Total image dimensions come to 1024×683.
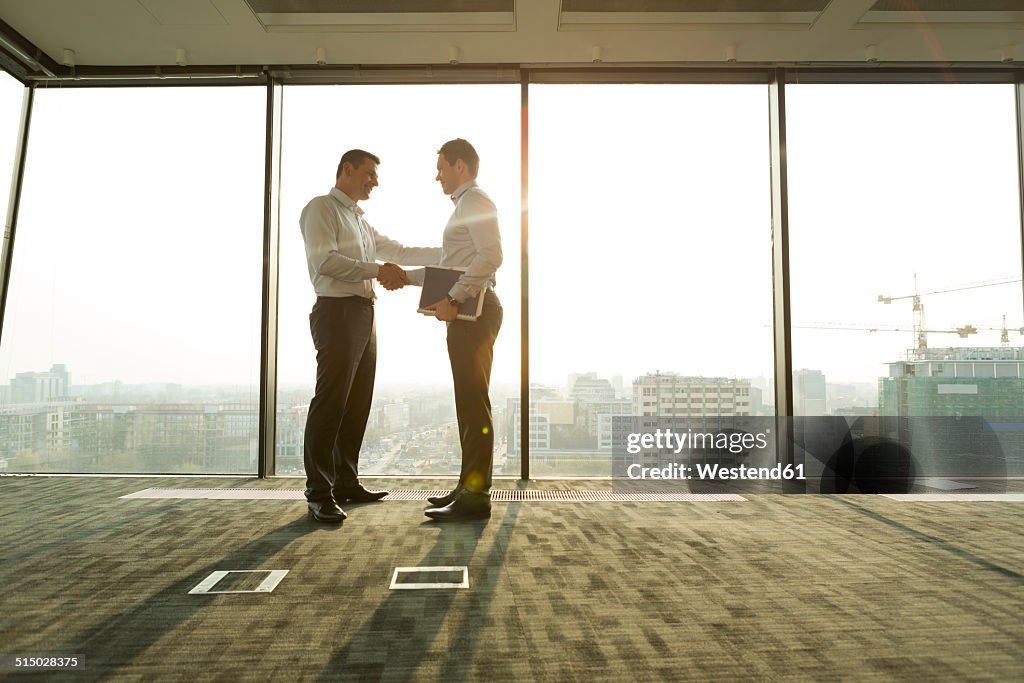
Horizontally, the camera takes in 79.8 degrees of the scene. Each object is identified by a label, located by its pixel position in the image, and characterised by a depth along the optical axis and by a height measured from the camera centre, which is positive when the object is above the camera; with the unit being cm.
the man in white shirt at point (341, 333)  255 +19
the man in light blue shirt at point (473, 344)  251 +14
